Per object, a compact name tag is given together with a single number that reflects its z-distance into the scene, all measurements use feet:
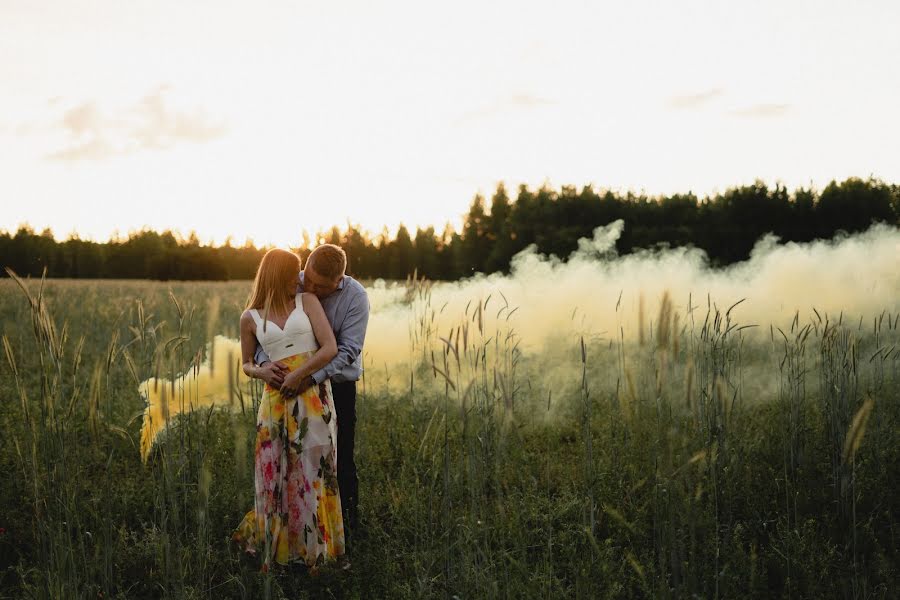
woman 12.90
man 13.29
